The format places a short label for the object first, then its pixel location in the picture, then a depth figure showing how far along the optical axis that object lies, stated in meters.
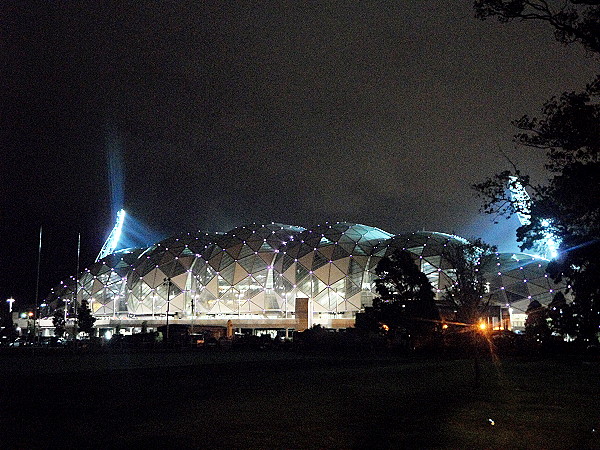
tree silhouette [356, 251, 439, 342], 48.16
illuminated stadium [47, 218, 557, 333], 78.12
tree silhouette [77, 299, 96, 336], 77.81
